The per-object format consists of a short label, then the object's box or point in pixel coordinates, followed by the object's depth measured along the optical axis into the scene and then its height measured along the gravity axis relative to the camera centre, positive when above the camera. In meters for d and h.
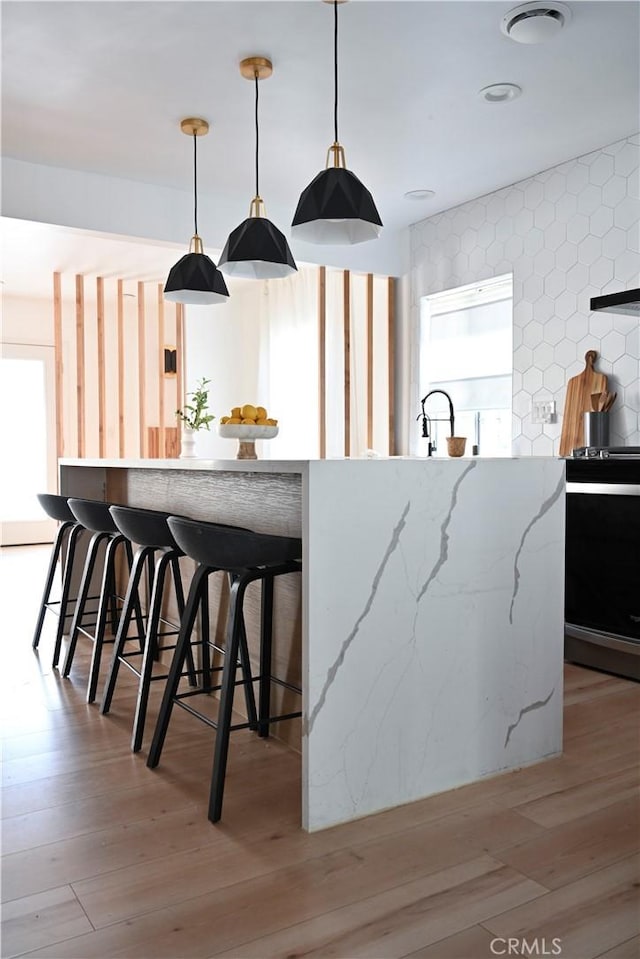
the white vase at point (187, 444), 3.78 +0.02
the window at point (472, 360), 4.96 +0.58
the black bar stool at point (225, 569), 2.03 -0.34
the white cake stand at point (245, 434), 3.01 +0.05
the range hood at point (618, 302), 3.36 +0.64
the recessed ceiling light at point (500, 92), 3.45 +1.58
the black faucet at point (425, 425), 4.06 +0.12
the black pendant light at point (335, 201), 2.66 +0.84
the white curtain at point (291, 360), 6.64 +0.78
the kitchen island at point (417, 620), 2.00 -0.49
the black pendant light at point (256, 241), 3.12 +0.83
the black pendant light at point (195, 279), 3.66 +0.79
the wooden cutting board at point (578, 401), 4.16 +0.25
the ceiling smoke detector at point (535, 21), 2.87 +1.58
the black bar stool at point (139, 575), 2.52 -0.44
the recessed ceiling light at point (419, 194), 4.88 +1.58
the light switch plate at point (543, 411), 4.49 +0.21
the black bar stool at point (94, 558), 3.03 -0.46
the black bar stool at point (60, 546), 3.53 -0.47
